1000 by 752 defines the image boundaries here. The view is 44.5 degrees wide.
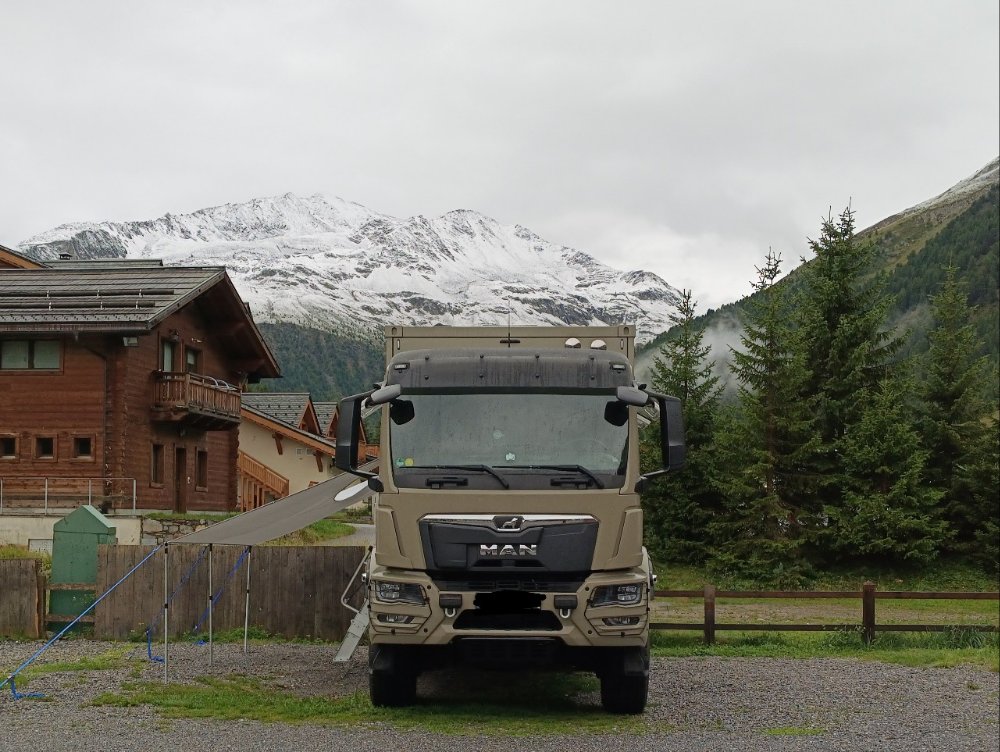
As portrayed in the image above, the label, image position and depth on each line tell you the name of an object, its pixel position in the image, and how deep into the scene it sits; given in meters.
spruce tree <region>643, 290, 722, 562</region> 32.28
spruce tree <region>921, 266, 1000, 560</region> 31.25
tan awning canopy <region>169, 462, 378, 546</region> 15.05
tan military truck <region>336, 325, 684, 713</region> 11.07
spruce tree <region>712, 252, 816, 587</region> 30.69
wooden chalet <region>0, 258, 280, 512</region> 33.78
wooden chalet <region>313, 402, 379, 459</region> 70.06
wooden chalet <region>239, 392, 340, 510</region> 55.75
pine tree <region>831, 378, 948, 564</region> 30.06
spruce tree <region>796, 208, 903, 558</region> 32.03
